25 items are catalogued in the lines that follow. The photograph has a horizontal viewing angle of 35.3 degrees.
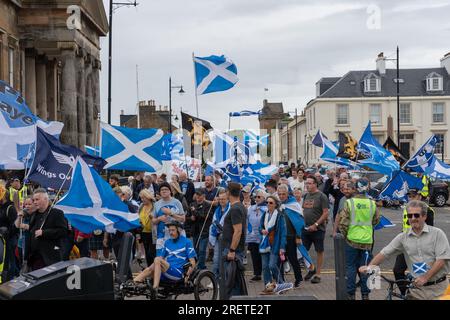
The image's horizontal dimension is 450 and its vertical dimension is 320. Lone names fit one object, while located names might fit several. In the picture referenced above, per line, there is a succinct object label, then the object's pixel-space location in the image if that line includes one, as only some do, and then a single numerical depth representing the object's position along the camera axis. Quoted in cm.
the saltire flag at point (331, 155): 2542
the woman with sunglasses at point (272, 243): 1087
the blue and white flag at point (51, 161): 1038
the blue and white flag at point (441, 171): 2084
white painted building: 6838
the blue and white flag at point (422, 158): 1614
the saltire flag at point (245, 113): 3028
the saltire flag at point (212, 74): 1625
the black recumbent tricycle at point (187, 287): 896
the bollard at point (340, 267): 610
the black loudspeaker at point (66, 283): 568
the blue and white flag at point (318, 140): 3140
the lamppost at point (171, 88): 4443
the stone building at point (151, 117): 8481
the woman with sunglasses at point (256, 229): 1232
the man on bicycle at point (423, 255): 641
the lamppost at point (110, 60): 2667
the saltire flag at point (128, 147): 1337
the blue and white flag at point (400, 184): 1484
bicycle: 612
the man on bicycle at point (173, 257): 938
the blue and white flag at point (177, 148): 2828
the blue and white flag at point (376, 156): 1760
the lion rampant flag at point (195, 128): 1950
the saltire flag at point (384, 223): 1335
